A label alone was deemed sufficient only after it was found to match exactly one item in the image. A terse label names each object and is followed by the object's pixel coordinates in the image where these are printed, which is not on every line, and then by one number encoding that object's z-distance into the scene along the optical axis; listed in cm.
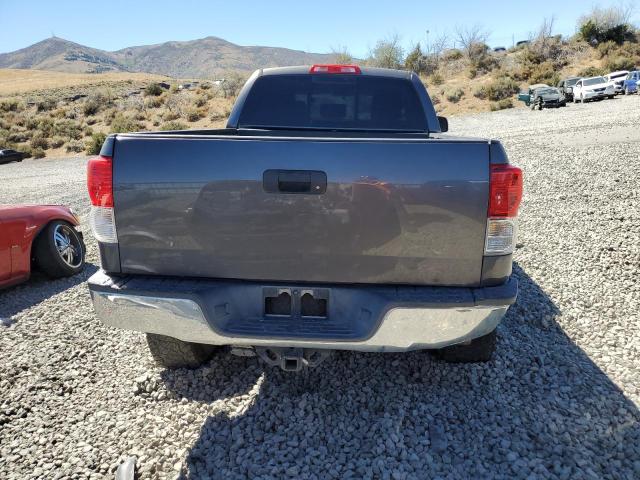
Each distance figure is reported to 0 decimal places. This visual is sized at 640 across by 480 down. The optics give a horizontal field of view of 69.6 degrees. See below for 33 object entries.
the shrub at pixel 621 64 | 3531
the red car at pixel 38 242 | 454
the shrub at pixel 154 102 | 3681
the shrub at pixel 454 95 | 3291
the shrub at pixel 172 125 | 2760
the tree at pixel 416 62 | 4497
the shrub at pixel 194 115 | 3126
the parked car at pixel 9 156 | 2277
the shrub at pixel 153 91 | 4119
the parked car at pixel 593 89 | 2664
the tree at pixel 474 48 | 4355
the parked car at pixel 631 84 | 2775
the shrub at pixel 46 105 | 3888
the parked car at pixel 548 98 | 2619
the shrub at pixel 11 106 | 3809
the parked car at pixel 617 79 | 2834
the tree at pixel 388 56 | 4472
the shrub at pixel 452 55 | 4562
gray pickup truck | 213
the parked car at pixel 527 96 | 2823
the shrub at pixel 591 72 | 3519
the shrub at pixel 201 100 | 3540
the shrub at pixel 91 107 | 3559
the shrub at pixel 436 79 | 3860
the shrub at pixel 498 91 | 3259
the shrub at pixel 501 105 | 2923
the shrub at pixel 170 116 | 3167
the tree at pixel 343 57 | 4631
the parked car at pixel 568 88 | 2894
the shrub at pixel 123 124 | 2841
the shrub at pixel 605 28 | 4131
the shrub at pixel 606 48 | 3878
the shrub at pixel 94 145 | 2359
